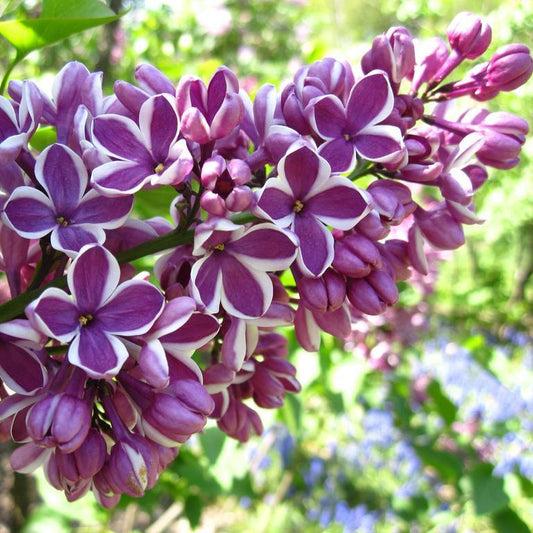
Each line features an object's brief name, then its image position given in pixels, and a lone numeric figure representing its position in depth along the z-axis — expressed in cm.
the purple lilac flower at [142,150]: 11
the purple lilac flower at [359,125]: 12
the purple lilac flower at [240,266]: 12
